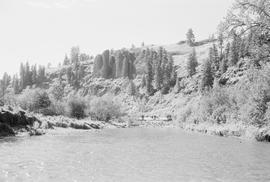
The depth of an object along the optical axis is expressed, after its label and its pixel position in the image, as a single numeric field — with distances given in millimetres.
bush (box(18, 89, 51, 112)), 114500
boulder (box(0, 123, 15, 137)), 49394
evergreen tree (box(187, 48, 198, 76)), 193500
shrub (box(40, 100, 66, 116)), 112125
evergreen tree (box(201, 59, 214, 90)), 156125
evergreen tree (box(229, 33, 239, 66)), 160000
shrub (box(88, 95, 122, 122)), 126312
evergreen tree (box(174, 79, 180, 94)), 185750
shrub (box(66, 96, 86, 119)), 115375
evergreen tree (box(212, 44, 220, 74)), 170075
